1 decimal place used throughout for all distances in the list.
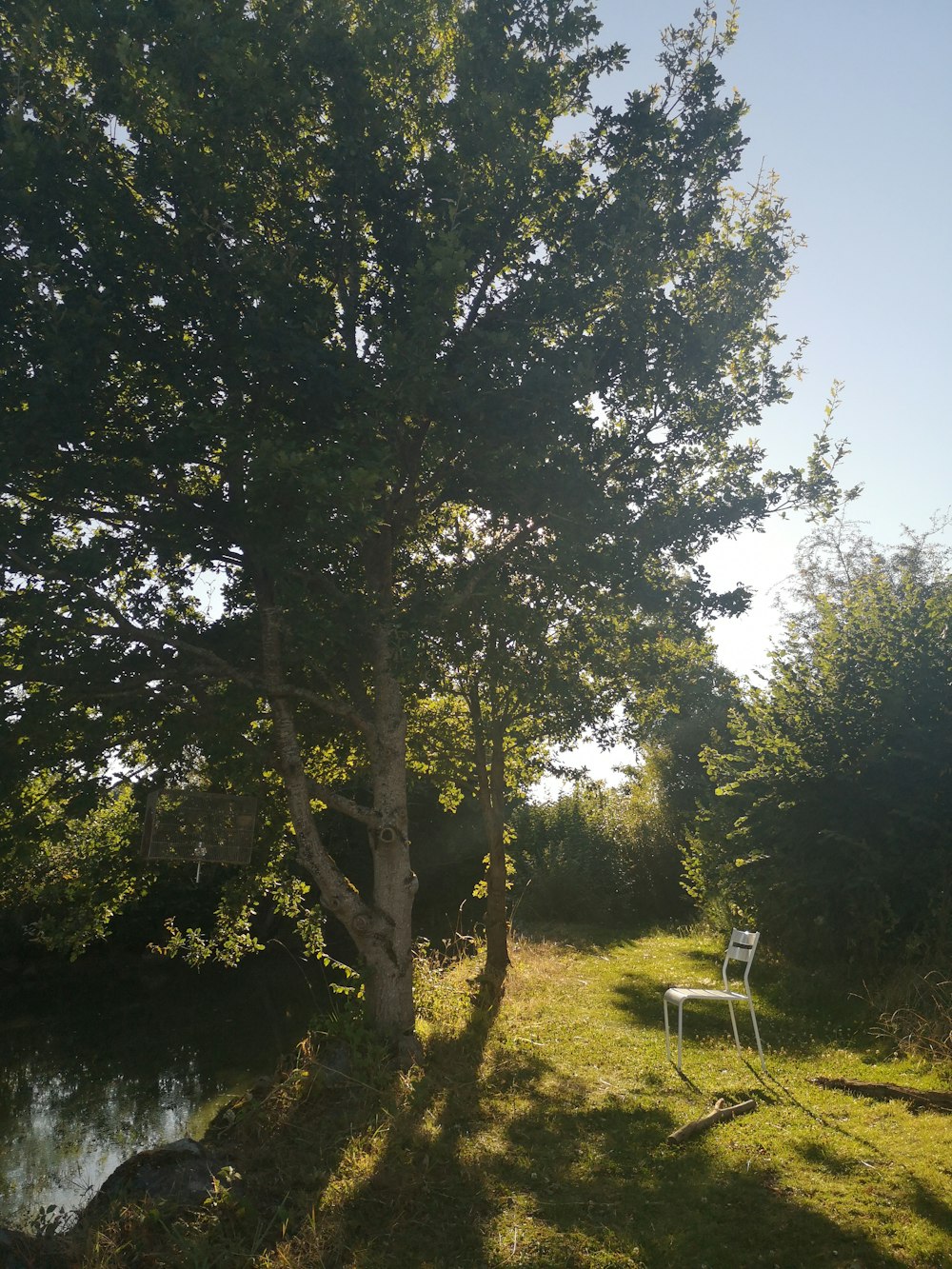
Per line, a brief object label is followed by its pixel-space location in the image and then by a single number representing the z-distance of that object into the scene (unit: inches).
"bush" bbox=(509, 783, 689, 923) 971.9
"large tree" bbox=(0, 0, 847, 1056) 308.0
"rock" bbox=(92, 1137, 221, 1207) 273.4
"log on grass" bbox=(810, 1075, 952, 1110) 285.5
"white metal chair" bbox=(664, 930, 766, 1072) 325.1
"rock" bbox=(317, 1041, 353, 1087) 337.1
